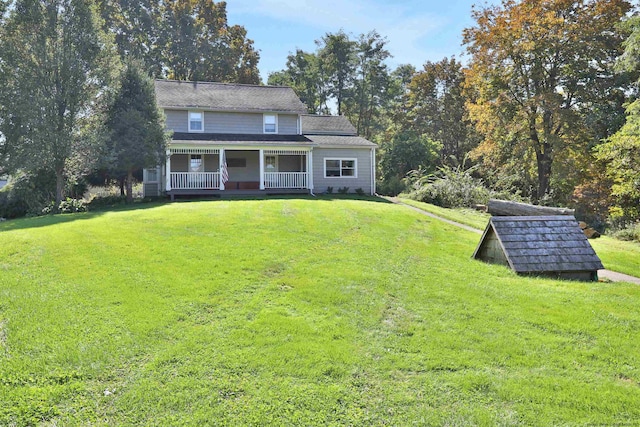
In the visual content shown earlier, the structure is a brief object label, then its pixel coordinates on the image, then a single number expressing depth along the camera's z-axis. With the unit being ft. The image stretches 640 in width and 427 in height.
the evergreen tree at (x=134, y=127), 58.54
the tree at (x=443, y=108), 122.31
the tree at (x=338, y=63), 135.13
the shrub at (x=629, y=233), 54.26
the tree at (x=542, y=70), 73.26
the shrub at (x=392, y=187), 96.48
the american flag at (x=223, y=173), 67.21
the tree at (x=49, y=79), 55.11
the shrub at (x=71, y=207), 56.26
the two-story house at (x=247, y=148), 68.39
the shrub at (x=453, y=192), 73.20
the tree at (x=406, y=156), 104.78
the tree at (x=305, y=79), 143.13
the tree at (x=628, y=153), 47.11
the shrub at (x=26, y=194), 61.31
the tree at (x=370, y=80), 137.08
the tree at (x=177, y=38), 127.34
